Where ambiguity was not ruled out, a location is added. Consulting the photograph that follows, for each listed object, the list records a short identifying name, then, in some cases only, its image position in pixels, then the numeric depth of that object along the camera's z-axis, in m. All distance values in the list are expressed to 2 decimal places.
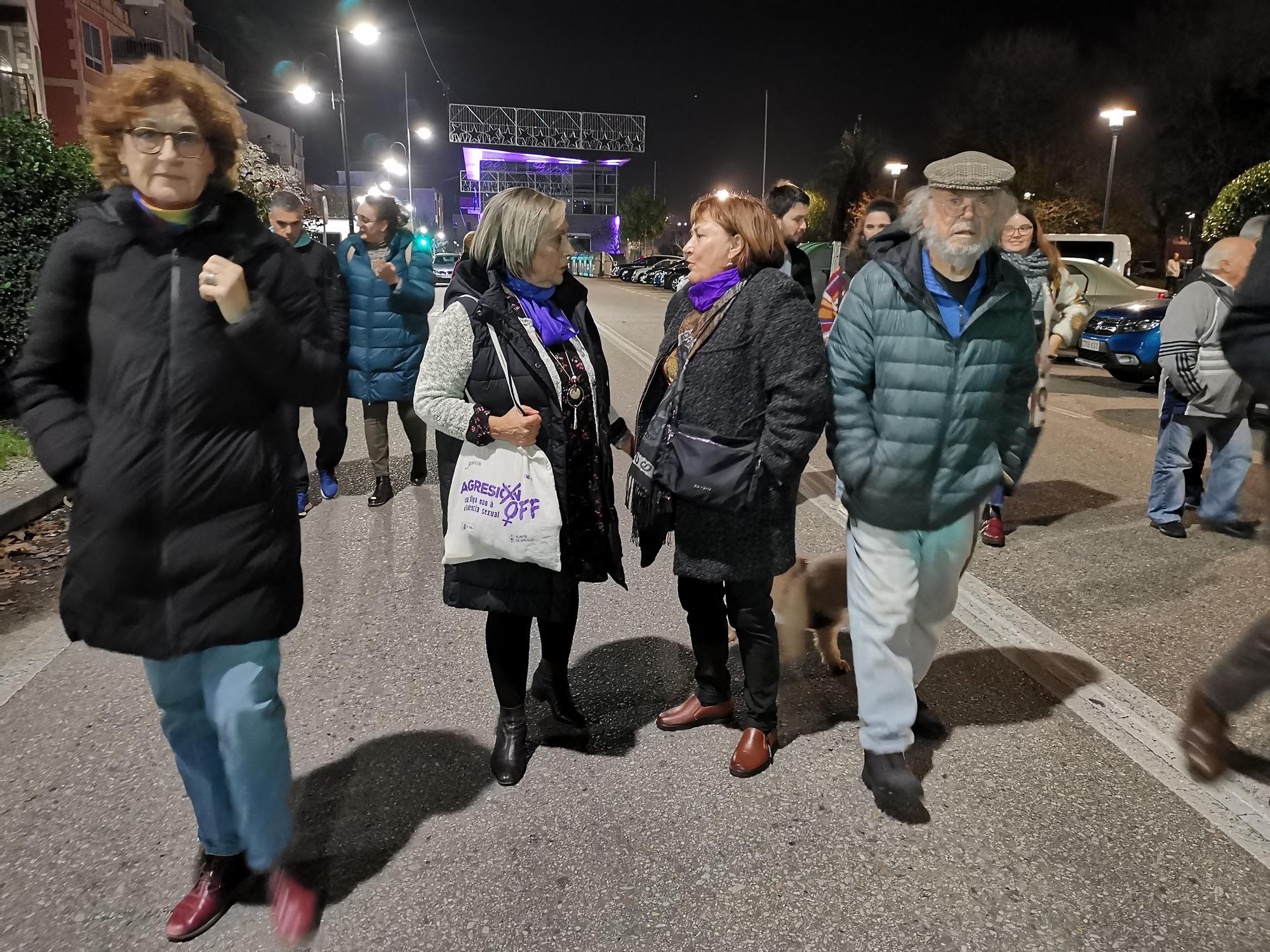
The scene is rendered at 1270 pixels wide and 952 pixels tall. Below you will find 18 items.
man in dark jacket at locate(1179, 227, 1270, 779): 2.42
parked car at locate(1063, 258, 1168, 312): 15.28
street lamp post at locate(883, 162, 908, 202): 41.88
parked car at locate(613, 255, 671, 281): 52.72
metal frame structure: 95.00
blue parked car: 12.38
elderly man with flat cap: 2.79
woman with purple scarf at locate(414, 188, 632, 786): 2.87
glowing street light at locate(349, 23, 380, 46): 16.83
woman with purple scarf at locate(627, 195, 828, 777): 2.84
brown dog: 3.68
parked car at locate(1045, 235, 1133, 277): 18.36
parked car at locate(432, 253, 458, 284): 45.87
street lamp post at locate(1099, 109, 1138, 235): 26.50
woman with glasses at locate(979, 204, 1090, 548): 5.04
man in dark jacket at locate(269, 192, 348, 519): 5.78
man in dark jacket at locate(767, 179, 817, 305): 5.03
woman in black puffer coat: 2.03
